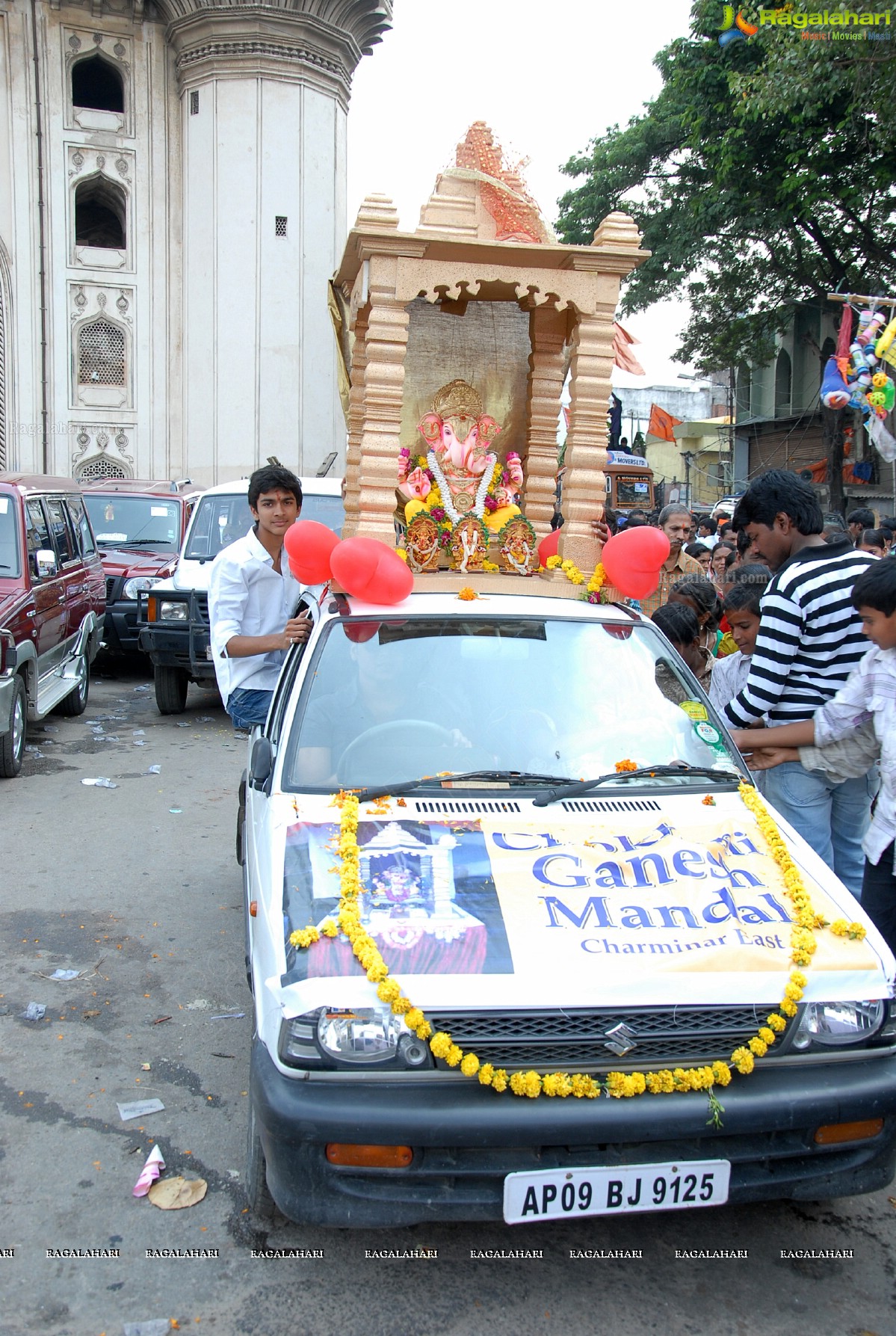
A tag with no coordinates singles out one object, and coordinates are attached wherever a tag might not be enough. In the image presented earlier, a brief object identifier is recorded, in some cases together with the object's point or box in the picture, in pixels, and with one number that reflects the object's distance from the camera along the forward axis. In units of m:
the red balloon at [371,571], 3.82
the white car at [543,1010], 2.43
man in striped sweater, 3.80
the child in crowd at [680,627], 4.71
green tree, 15.83
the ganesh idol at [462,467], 5.39
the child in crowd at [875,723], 3.24
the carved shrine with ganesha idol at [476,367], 4.80
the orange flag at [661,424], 33.44
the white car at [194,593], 9.63
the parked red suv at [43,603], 7.68
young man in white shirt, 5.04
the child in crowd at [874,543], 10.05
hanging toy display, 11.39
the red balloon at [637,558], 4.20
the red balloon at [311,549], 4.29
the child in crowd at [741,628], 4.32
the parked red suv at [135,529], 12.37
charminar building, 24.22
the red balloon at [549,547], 5.11
